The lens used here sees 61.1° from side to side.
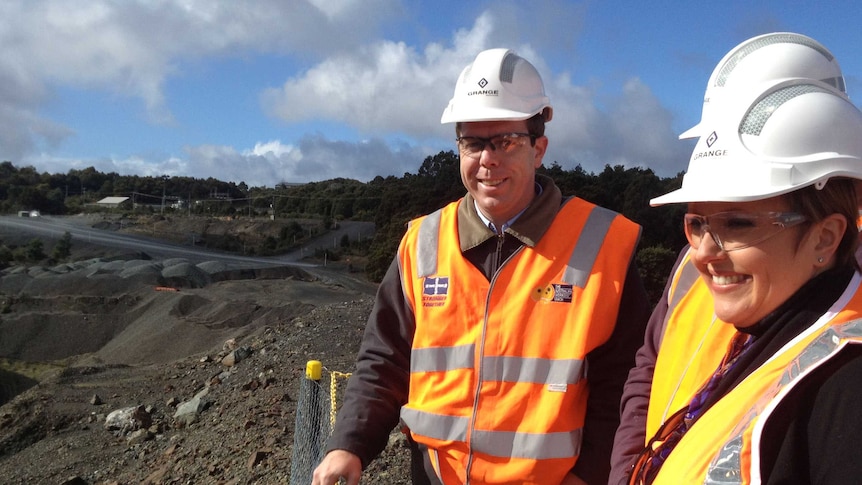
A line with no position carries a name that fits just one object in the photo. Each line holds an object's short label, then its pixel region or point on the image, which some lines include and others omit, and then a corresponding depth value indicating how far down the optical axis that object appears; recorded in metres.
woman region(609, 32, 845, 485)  1.79
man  2.39
